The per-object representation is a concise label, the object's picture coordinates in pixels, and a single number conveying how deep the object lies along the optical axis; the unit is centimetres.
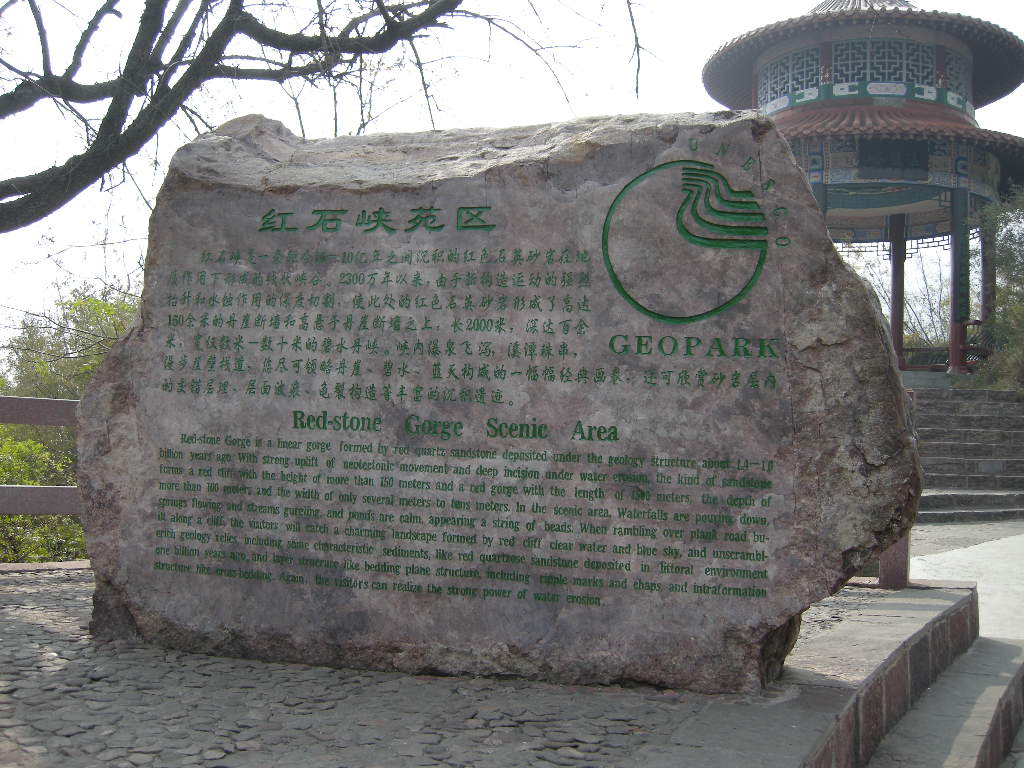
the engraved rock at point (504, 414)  273
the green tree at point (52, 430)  643
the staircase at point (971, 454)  892
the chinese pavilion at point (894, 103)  1258
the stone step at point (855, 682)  228
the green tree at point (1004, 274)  1284
